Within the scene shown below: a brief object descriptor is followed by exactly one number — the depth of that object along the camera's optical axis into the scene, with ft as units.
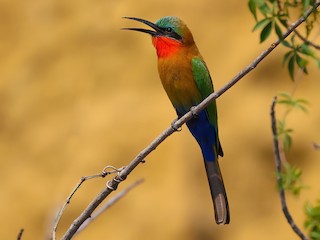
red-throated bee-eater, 20.74
